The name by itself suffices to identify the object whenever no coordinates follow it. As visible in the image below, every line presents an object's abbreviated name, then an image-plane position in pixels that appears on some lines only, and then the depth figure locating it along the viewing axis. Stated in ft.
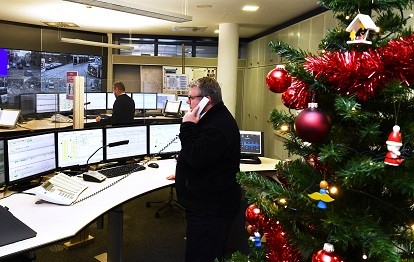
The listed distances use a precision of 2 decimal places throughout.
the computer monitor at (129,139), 10.14
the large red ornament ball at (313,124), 3.13
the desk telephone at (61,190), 7.02
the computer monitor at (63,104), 20.16
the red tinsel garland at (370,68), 2.99
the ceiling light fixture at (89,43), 20.48
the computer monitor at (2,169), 7.28
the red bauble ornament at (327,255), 3.14
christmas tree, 3.01
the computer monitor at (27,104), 19.45
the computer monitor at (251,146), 11.85
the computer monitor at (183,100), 24.95
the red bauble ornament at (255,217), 4.14
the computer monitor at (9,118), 17.34
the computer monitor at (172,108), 24.76
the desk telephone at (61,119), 18.65
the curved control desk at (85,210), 5.61
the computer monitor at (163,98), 25.53
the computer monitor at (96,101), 22.46
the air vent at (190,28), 21.10
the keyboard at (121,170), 9.47
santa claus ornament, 2.82
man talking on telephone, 6.72
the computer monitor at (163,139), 11.23
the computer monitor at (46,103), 20.04
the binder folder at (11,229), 5.23
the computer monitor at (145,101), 24.67
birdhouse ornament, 3.10
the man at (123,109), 18.30
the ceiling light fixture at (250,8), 17.62
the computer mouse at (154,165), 10.58
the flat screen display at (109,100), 23.30
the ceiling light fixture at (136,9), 11.24
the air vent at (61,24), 22.45
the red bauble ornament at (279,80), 3.60
